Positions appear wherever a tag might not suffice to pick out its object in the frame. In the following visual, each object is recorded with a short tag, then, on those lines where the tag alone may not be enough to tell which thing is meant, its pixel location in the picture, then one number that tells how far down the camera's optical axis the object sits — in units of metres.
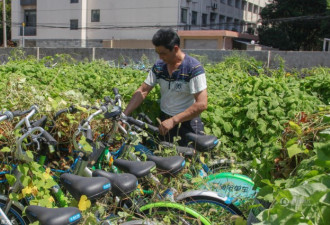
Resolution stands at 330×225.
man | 4.08
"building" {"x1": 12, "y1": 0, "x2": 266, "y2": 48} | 40.84
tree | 40.81
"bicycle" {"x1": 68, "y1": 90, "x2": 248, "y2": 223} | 2.81
